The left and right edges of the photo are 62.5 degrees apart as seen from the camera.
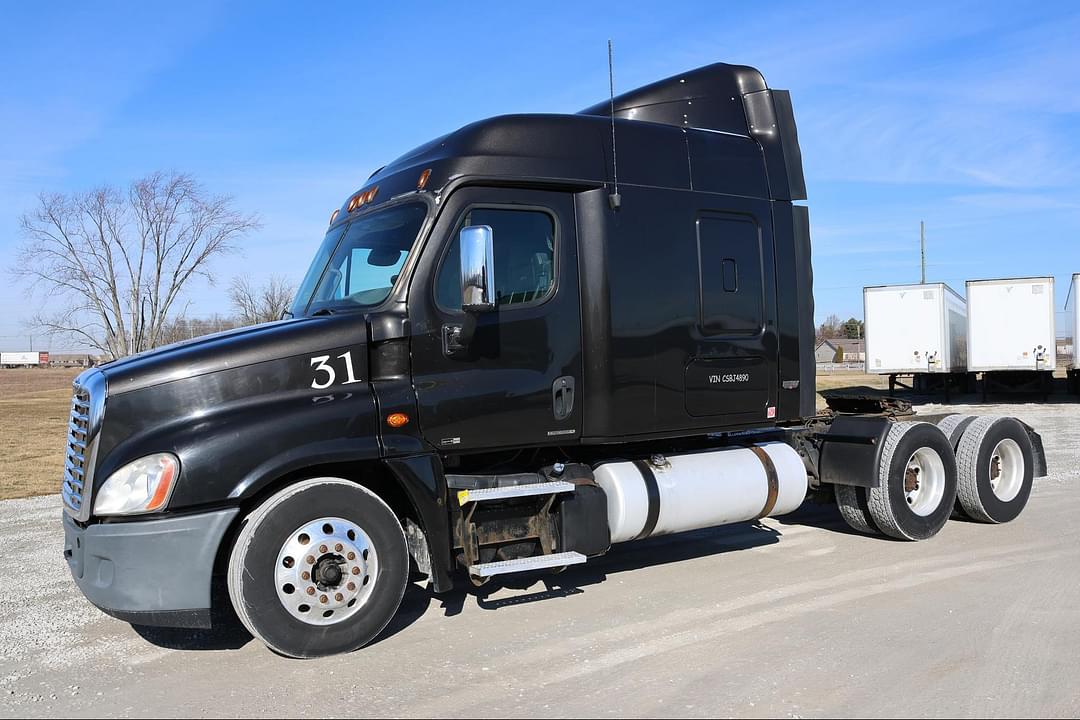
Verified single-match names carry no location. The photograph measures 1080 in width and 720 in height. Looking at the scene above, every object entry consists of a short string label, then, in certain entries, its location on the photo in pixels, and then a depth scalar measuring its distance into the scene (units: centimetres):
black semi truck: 469
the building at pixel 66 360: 14234
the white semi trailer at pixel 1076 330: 2356
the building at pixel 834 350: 8736
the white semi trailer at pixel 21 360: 14575
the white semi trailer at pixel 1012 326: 2425
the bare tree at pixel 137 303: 3322
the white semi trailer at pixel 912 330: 2498
